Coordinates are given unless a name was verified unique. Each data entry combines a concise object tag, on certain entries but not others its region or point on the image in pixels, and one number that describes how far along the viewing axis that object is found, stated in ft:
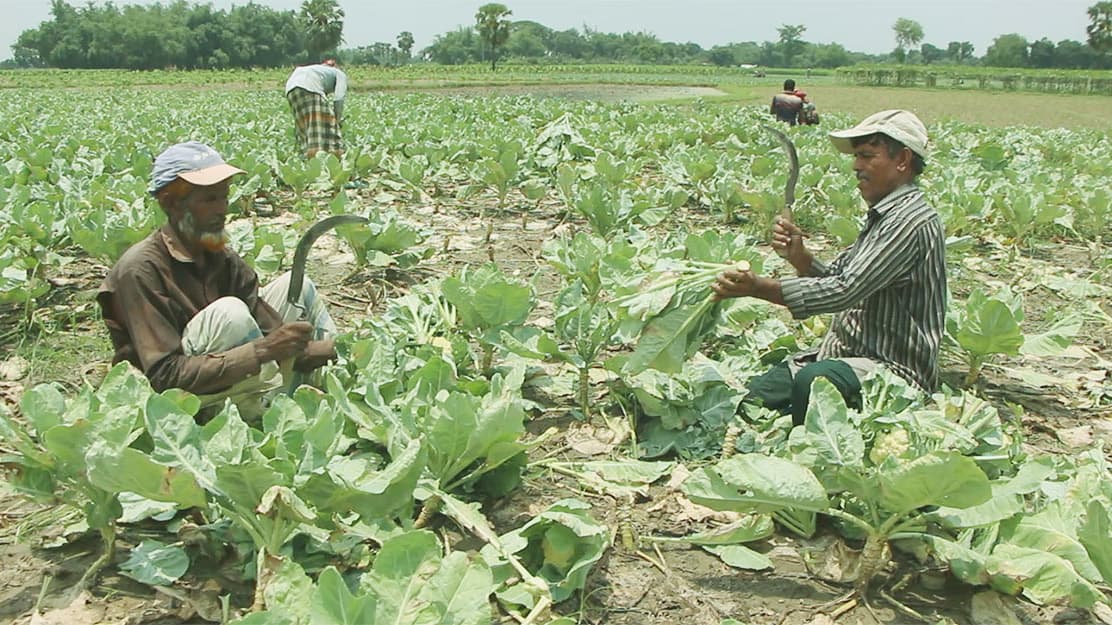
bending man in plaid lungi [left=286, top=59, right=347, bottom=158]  26.53
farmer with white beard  8.75
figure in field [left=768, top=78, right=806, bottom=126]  48.39
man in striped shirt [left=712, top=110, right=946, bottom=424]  9.53
